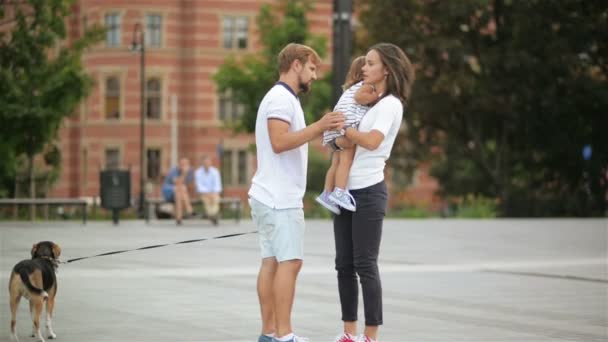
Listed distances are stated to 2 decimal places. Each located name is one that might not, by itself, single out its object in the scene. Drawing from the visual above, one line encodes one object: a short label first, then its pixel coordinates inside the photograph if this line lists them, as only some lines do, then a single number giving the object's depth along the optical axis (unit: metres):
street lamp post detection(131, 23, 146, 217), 42.38
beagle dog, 8.70
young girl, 8.10
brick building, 64.06
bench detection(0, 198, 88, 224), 27.62
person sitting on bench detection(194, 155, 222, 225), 29.39
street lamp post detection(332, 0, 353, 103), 27.67
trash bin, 29.25
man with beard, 7.98
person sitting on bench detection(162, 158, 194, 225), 29.58
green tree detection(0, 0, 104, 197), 30.94
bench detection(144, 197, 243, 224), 30.39
